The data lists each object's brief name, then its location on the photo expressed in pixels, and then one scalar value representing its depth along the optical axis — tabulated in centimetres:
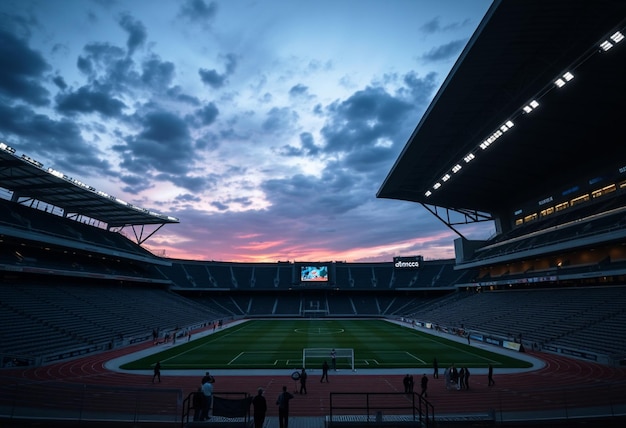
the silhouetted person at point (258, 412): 1084
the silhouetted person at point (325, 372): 2059
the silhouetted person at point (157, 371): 2034
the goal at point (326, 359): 2570
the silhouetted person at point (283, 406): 1176
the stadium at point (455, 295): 1327
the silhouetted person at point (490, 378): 1936
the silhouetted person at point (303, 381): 1797
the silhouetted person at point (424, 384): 1712
